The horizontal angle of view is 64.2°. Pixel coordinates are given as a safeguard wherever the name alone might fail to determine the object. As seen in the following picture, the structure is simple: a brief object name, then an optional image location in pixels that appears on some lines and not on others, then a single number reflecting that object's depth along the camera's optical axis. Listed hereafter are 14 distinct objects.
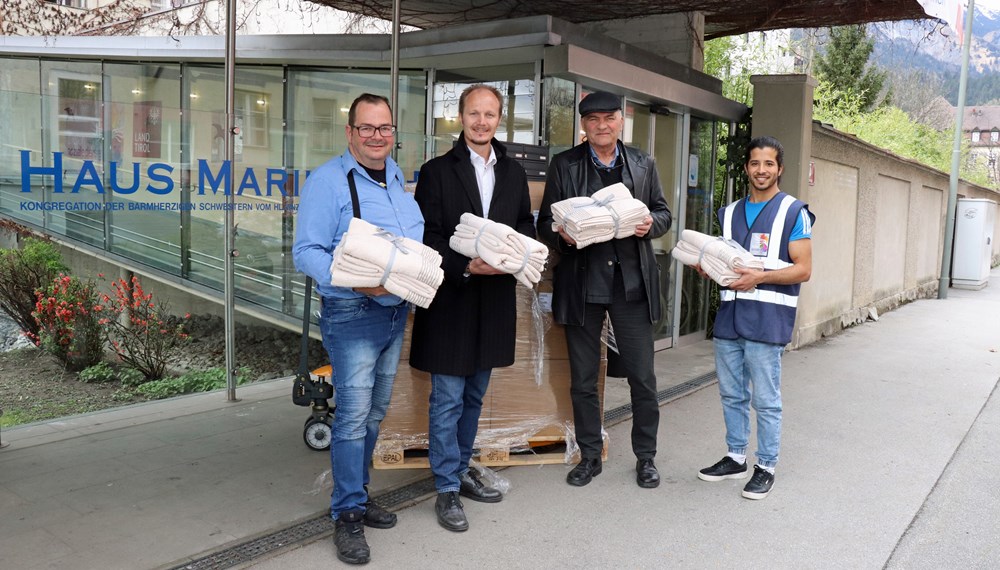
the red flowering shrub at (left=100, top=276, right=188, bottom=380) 7.27
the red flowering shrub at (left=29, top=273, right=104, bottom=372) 7.44
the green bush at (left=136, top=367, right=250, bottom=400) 7.41
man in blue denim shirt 3.03
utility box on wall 15.72
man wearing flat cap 3.97
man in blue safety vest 3.84
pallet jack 4.13
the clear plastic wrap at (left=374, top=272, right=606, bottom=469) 4.15
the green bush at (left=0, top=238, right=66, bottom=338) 6.04
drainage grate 3.08
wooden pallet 4.12
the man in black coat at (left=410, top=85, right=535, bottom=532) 3.51
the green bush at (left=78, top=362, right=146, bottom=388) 7.71
